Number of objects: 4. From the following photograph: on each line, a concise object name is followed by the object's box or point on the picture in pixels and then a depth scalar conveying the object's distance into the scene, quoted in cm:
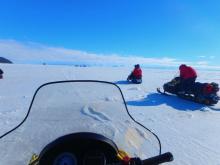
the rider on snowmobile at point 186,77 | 604
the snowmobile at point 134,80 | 944
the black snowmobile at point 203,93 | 534
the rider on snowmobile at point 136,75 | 943
